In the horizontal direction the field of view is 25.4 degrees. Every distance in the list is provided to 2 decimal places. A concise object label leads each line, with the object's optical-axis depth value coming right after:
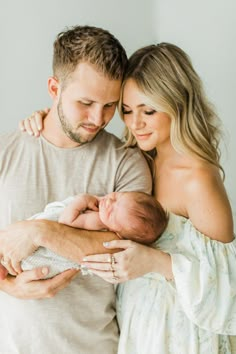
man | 1.81
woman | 1.76
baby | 1.72
